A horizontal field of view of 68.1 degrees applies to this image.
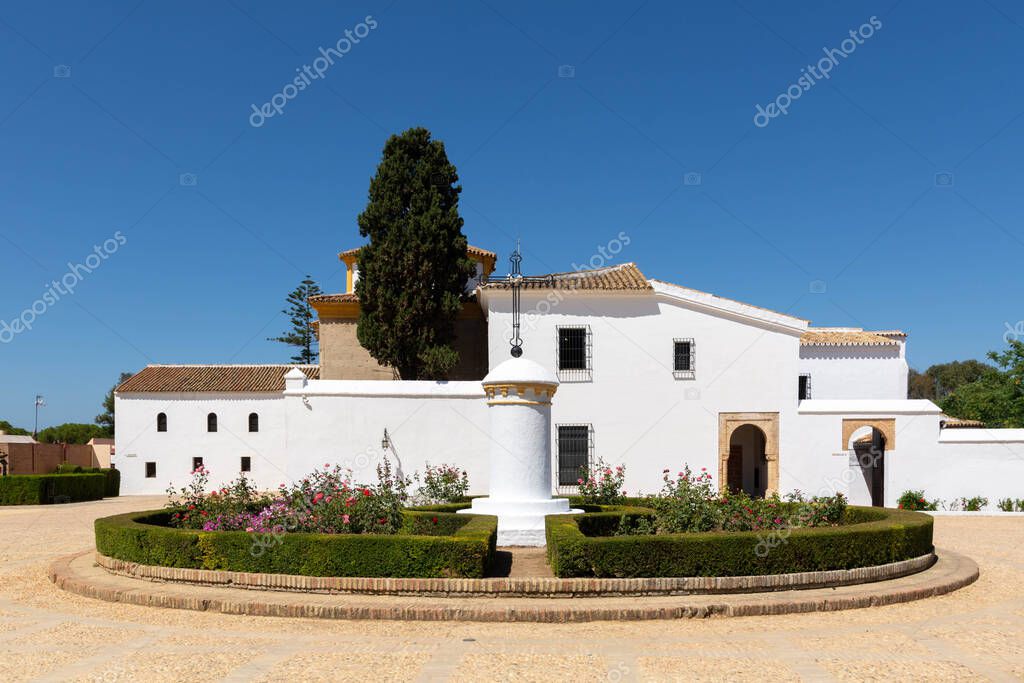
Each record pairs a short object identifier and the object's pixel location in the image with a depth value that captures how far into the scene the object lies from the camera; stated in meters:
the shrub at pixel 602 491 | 14.49
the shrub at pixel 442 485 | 16.53
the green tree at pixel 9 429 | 52.37
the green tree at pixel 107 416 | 59.48
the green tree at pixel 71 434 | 57.94
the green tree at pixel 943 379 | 68.51
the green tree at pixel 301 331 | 48.34
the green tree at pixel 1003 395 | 29.20
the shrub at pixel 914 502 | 19.00
